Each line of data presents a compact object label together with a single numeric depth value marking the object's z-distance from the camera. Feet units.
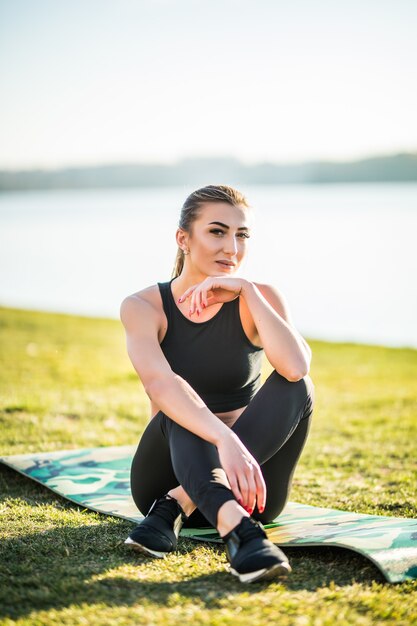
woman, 8.64
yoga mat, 8.81
